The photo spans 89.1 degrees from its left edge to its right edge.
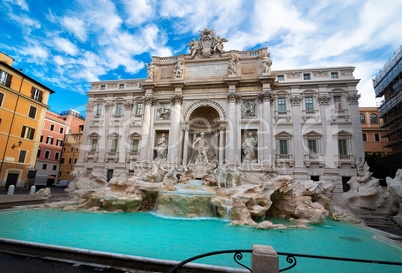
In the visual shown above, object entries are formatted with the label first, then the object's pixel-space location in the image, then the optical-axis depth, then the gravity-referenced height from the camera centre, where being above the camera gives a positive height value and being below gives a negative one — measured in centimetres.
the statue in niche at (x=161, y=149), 1973 +206
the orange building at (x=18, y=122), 1862 +405
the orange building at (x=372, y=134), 2838 +652
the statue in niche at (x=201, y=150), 1780 +195
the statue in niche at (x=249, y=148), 1794 +233
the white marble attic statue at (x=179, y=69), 2083 +1031
